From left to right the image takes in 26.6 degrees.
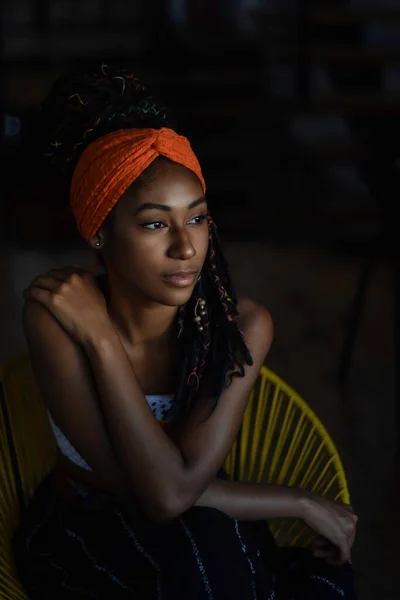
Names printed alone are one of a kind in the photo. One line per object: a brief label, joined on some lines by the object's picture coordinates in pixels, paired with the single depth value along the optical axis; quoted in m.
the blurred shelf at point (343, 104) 5.57
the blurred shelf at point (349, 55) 5.78
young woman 1.32
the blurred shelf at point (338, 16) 5.93
